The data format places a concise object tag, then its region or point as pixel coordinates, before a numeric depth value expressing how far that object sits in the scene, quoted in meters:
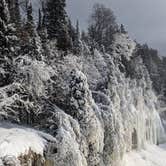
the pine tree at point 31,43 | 21.19
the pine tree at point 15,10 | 26.19
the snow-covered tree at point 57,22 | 30.23
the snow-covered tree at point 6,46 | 18.96
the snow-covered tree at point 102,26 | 48.09
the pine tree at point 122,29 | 54.01
